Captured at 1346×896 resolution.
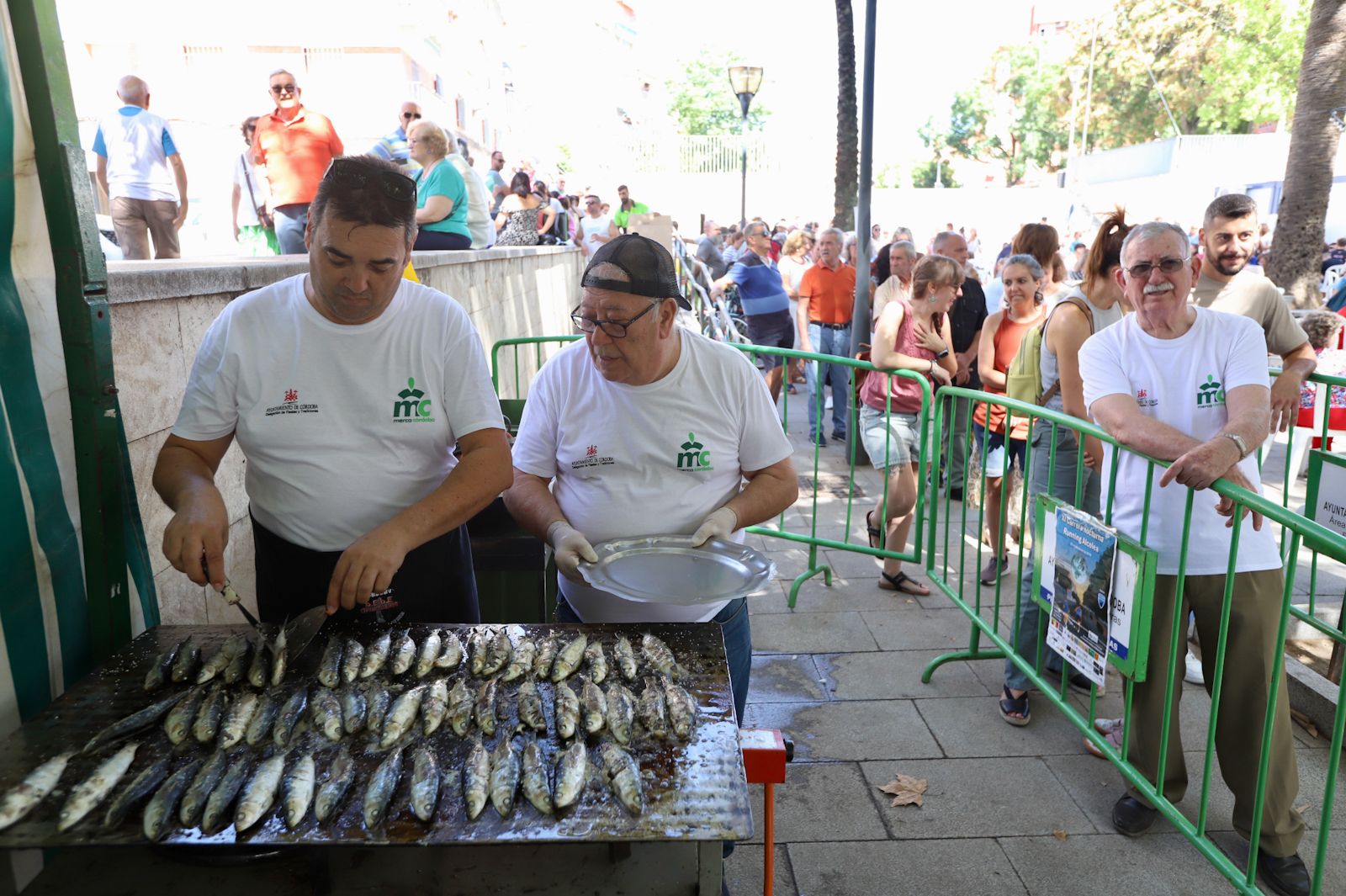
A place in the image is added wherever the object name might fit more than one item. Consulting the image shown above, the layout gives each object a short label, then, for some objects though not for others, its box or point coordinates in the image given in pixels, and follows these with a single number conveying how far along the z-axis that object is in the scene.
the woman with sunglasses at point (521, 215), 14.80
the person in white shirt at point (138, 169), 7.71
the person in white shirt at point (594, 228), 18.31
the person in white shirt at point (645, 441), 2.78
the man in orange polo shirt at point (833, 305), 10.50
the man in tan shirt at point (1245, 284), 4.57
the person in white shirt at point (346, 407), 2.54
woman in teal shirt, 7.70
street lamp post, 17.28
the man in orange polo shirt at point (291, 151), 7.32
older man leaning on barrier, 3.21
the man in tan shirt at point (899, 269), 8.59
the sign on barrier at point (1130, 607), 3.19
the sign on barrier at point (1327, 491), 4.07
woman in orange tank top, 5.82
